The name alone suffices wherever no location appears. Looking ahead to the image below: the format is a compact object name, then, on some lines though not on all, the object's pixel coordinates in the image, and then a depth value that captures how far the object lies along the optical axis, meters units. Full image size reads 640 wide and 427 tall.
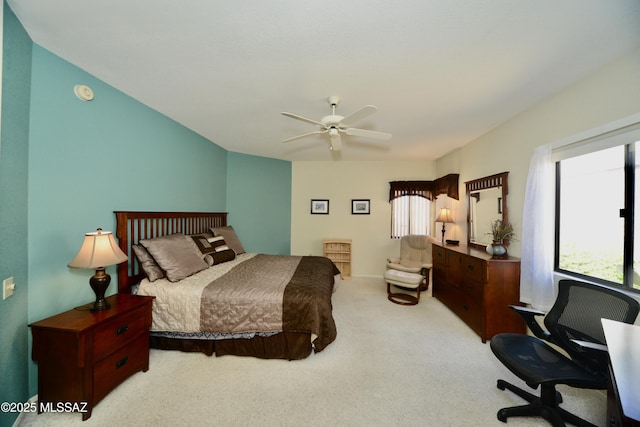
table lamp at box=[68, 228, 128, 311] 1.66
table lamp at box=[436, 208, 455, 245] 4.01
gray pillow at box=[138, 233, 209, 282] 2.34
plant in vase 2.62
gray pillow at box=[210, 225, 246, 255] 3.63
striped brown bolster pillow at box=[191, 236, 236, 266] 2.97
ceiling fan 2.23
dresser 2.46
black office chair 1.33
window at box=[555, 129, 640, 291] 1.70
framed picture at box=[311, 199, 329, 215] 5.09
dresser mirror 2.85
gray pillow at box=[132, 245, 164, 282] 2.28
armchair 3.53
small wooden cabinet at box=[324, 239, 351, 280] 4.82
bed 2.08
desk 0.70
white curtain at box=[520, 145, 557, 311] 2.18
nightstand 1.48
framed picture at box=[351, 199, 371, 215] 5.02
